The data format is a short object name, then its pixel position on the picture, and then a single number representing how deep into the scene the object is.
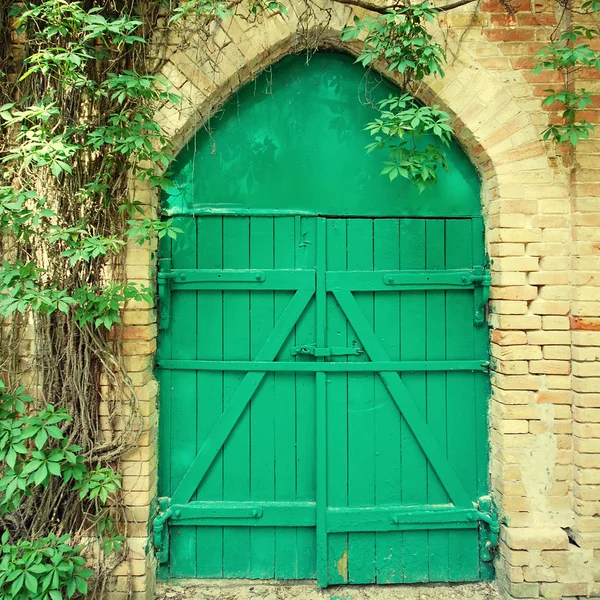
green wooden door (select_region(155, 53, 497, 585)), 3.04
